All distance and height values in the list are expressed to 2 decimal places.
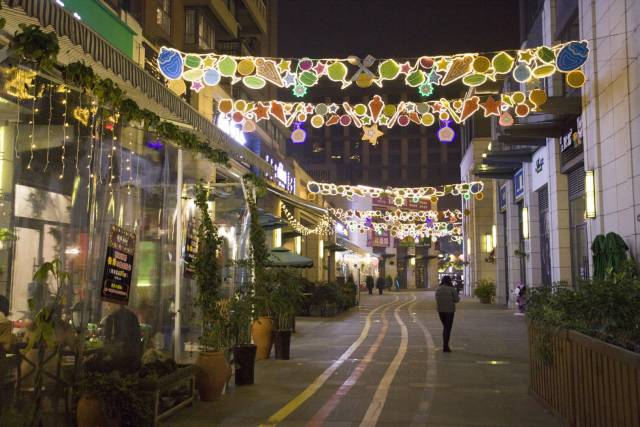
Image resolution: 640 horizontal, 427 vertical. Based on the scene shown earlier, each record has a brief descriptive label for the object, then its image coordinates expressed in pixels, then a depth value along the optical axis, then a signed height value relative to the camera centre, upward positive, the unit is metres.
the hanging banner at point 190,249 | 9.38 +0.52
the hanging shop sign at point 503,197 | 33.09 +4.70
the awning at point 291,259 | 22.59 +0.93
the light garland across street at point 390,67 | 12.82 +4.52
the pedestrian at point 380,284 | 52.36 +0.04
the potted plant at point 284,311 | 13.00 -0.55
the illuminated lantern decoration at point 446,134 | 16.86 +4.05
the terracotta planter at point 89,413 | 6.56 -1.33
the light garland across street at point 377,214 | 41.39 +4.86
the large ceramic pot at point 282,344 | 13.05 -1.23
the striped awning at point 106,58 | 7.03 +3.02
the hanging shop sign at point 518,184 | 28.06 +4.63
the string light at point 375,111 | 15.58 +4.38
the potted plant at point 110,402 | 6.59 -1.25
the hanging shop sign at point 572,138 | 18.31 +4.45
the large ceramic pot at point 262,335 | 12.97 -1.04
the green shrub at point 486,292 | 36.19 -0.40
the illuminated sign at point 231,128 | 24.46 +6.34
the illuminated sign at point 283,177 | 33.56 +6.22
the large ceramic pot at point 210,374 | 8.70 -1.24
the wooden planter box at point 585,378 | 5.04 -0.92
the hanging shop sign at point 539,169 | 23.31 +4.44
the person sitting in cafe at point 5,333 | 5.67 -0.45
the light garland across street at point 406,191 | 29.44 +4.50
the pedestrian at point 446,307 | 14.32 -0.51
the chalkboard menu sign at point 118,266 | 7.16 +0.20
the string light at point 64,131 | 6.57 +1.58
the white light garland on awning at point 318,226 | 32.16 +3.50
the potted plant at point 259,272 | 11.81 +0.24
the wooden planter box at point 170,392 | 7.06 -1.33
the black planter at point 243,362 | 10.00 -1.23
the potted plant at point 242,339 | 10.02 -0.91
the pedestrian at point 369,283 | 51.53 +0.12
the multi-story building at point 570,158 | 13.98 +3.97
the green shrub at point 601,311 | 6.19 -0.28
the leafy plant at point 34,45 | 5.39 +2.04
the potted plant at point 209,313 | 8.73 -0.41
